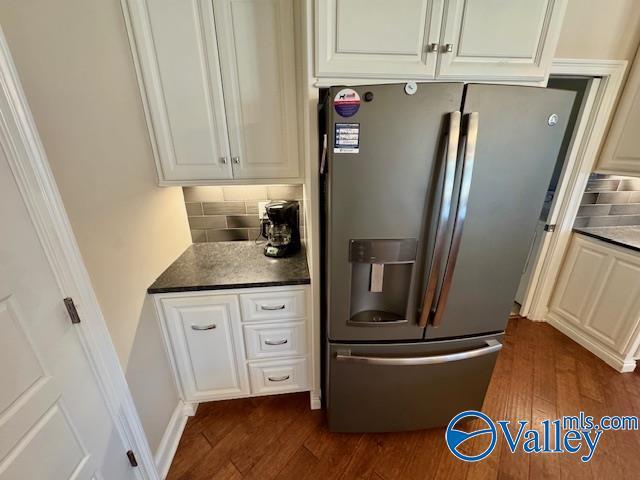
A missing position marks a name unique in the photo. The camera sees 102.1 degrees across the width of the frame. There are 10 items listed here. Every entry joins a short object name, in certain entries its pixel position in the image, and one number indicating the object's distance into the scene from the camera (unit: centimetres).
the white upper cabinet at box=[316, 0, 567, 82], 95
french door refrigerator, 91
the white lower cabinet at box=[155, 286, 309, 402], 137
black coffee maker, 159
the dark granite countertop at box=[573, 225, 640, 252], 178
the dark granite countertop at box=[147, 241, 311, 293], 133
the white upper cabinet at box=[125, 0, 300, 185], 117
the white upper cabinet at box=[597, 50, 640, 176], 170
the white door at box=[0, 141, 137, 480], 67
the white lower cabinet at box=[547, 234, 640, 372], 177
